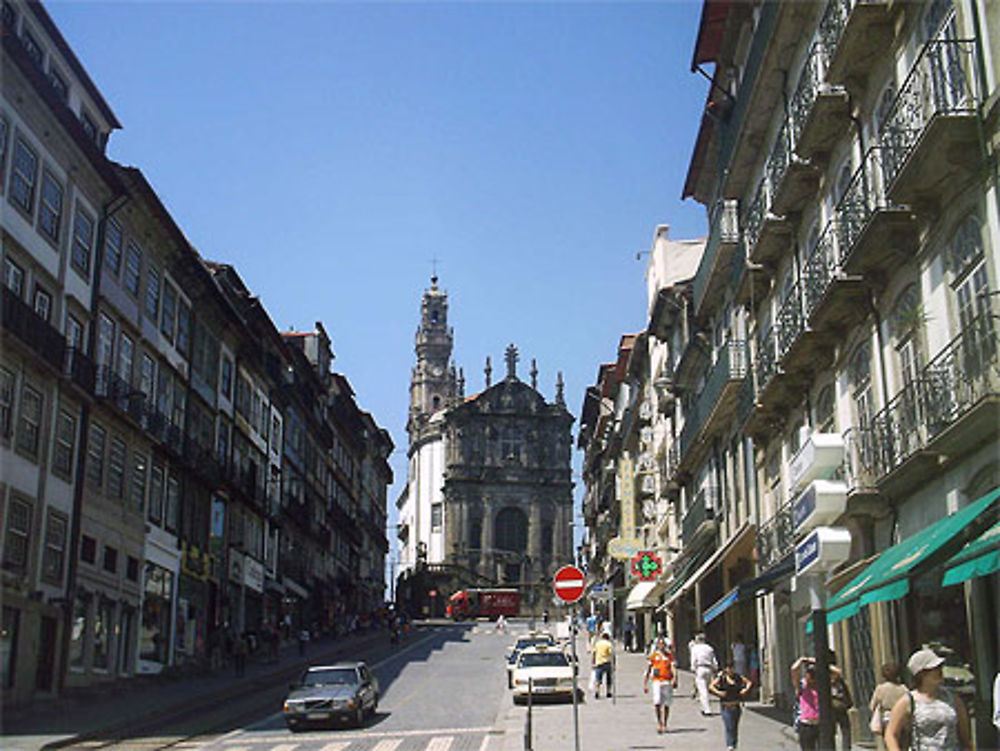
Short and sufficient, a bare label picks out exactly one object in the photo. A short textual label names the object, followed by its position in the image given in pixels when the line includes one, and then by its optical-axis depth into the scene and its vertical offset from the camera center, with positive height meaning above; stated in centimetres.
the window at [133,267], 3550 +1209
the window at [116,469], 3368 +604
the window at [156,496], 3731 +587
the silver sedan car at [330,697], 2539 -7
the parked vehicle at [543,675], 2994 +45
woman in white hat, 888 -18
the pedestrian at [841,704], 1543 -13
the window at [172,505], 3900 +588
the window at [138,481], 3572 +604
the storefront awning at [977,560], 1106 +121
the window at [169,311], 3894 +1189
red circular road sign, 1944 +166
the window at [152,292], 3744 +1195
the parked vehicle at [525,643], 3431 +169
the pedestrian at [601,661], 2941 +76
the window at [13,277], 2731 +908
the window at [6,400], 2669 +621
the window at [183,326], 4059 +1189
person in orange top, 2188 +17
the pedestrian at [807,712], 1456 -21
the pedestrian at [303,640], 5050 +213
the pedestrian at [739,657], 2681 +78
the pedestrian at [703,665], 2428 +55
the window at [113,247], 3378 +1203
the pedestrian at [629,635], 5553 +264
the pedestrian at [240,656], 3978 +118
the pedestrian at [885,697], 1183 -3
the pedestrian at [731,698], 1750 -6
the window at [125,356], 3459 +929
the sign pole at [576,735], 1758 -59
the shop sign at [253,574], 4938 +477
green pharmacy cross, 3550 +367
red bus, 9769 +697
